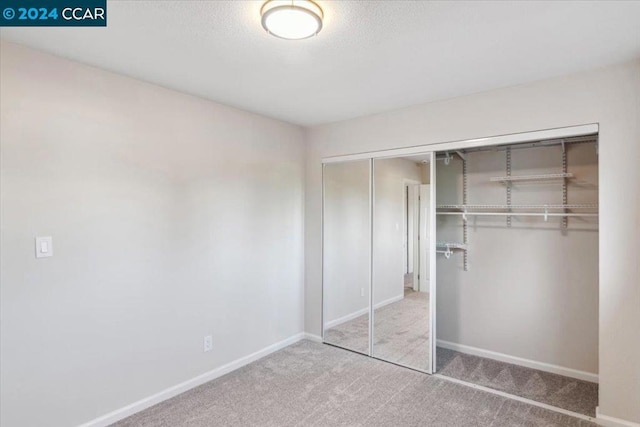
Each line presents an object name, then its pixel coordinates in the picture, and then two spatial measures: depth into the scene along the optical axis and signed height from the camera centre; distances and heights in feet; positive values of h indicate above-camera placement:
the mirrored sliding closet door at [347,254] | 12.16 -1.60
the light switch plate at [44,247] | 7.00 -0.71
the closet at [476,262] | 9.75 -1.70
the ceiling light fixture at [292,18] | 5.32 +3.03
